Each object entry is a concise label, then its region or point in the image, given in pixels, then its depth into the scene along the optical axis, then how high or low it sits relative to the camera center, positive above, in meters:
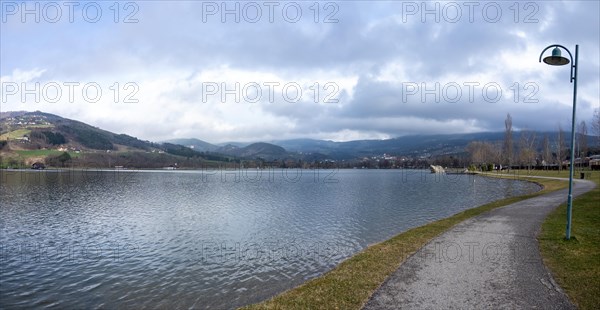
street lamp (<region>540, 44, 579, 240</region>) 14.73 +3.53
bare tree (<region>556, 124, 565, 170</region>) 102.19 +2.66
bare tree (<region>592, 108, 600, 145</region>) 42.12 +2.90
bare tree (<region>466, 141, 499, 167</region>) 163.12 -0.95
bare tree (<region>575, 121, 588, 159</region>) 95.12 +4.04
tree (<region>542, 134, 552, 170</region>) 122.62 +0.16
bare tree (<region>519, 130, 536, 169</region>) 120.80 +2.04
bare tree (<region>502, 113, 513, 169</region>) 111.12 +4.79
